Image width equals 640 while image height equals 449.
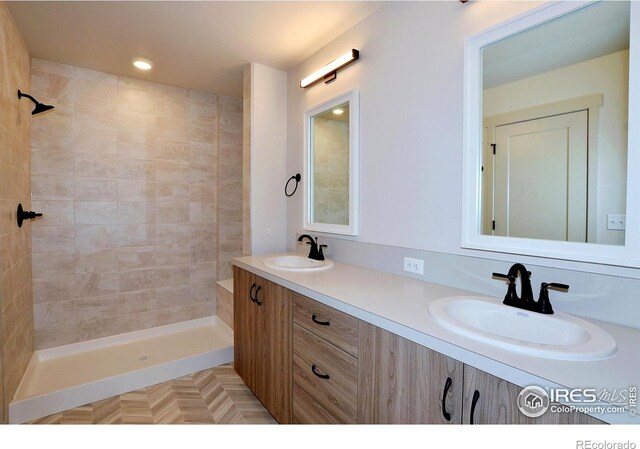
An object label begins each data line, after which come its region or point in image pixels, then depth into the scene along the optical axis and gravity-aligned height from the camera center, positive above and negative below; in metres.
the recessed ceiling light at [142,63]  2.40 +1.24
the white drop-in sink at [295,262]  2.01 -0.30
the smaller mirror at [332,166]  1.96 +0.37
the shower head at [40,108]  2.11 +0.76
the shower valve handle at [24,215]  1.99 +0.02
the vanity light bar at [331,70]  1.90 +1.00
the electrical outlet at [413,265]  1.55 -0.24
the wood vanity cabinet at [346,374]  0.81 -0.55
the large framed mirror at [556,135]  1.01 +0.32
